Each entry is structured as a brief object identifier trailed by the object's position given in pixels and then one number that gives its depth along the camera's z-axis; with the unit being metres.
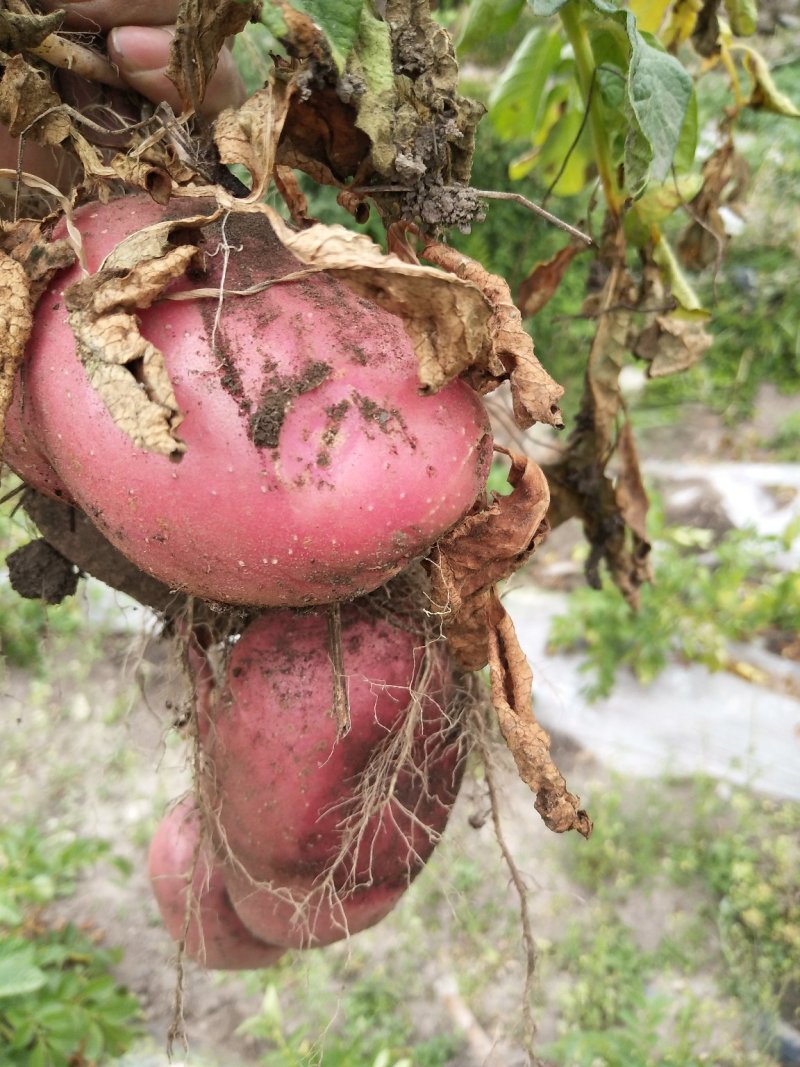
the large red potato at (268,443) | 0.17
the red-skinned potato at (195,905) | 0.30
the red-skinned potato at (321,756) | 0.24
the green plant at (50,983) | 0.36
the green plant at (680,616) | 0.77
